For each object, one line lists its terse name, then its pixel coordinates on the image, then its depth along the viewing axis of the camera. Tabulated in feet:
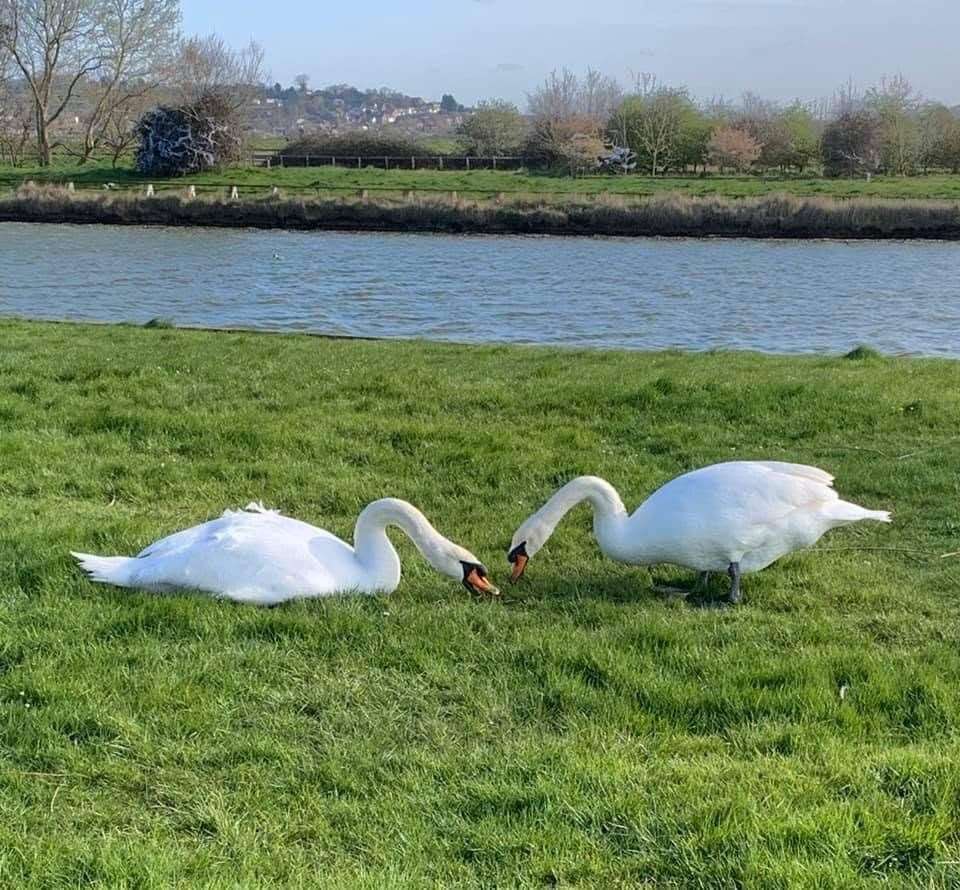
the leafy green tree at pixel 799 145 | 230.89
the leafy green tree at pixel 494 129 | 262.47
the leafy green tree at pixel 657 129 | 238.27
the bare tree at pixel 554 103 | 295.64
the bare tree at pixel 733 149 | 229.25
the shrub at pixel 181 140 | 213.87
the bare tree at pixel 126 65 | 233.14
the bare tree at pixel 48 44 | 223.92
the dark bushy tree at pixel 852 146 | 221.46
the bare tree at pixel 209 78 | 229.86
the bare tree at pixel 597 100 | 311.88
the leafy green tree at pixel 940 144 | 221.46
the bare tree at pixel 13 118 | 245.45
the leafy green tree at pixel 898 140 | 221.25
